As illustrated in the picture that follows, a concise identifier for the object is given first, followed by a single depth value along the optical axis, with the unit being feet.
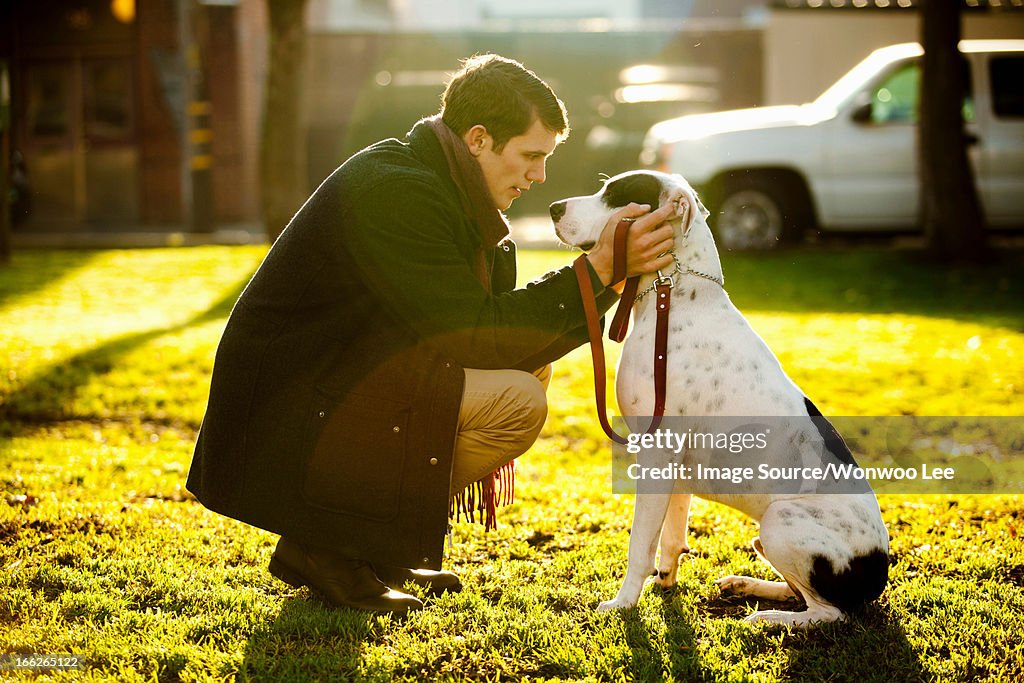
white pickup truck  39.40
